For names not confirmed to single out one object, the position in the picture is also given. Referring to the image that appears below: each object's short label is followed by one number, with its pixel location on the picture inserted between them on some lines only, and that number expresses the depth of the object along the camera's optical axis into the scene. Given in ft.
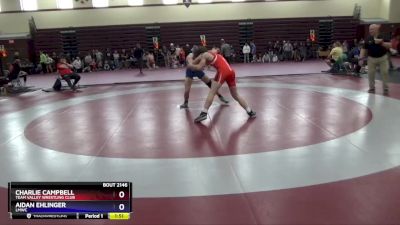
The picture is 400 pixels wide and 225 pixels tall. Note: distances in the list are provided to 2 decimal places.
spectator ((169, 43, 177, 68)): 83.46
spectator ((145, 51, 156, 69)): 82.02
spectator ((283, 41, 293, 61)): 86.63
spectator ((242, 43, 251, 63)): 85.66
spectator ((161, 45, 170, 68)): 84.59
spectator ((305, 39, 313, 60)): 88.38
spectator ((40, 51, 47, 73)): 81.56
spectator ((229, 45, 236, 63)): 87.58
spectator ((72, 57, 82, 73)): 77.23
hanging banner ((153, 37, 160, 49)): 85.35
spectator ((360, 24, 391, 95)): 33.88
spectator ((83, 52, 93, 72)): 81.00
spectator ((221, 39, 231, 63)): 80.21
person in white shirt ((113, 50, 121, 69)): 84.07
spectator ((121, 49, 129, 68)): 85.10
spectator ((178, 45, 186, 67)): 82.99
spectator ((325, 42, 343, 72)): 52.06
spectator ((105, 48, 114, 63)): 85.58
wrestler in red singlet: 27.09
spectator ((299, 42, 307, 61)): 86.63
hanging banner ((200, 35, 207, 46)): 82.30
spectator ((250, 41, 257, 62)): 86.63
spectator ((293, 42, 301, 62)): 87.18
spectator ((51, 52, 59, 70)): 84.07
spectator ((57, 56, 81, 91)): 48.20
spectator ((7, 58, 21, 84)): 49.06
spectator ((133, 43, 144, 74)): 69.58
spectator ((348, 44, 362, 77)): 50.62
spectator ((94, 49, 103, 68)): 83.61
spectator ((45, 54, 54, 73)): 82.23
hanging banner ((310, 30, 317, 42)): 86.44
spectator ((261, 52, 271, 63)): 86.84
